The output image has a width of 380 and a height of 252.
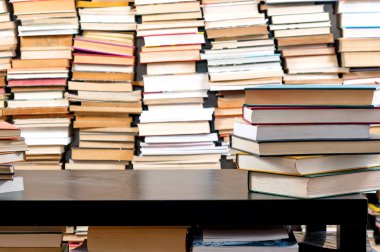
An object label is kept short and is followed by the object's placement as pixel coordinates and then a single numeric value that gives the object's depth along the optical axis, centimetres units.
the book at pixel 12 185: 136
